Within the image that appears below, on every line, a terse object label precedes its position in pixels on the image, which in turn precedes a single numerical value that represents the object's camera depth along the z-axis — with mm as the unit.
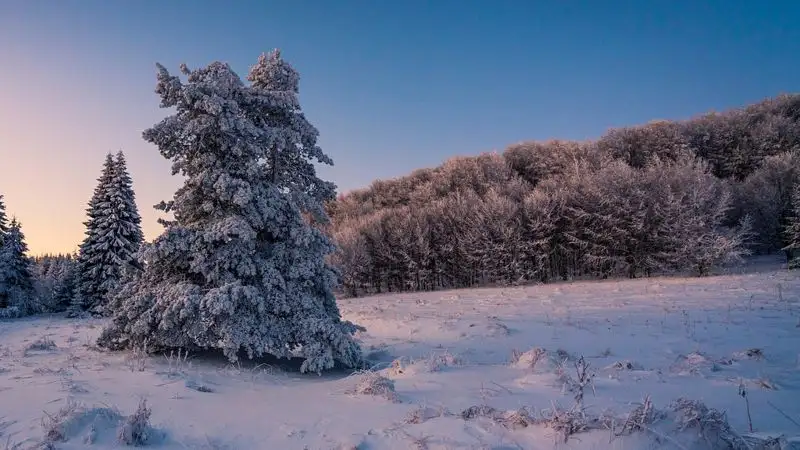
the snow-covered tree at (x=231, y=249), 9836
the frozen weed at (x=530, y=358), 8227
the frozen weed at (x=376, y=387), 6331
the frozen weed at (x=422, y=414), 5176
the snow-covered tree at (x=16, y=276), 38247
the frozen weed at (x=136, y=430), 4523
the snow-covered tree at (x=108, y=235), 32188
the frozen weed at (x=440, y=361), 8250
